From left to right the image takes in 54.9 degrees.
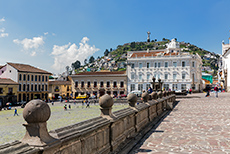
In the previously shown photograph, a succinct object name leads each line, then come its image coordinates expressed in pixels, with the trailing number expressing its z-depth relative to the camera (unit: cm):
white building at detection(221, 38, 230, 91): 5272
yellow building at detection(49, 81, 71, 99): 7069
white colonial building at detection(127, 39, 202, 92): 5678
